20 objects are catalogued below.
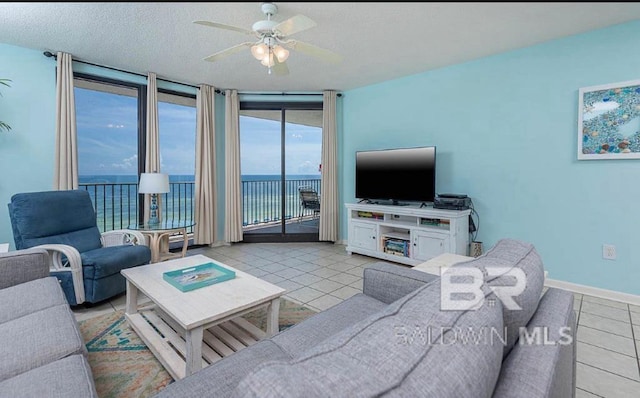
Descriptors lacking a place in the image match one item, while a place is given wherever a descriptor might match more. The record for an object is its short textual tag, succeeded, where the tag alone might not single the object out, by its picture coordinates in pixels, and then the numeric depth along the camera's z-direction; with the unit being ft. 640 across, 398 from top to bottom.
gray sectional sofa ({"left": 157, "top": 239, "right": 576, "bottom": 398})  1.54
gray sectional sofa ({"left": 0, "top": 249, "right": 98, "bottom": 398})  3.28
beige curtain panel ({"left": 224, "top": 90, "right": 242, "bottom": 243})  15.58
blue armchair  8.02
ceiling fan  7.14
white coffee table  5.10
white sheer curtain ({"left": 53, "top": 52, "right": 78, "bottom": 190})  10.88
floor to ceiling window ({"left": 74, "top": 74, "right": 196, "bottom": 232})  13.37
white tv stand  11.09
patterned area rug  5.24
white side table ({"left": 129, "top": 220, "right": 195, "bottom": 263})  10.98
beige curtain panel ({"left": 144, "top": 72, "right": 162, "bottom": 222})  13.08
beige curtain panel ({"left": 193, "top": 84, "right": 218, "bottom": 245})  14.78
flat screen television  12.08
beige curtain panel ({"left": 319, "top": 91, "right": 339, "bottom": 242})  15.78
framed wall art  8.48
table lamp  11.66
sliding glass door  16.56
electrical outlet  8.94
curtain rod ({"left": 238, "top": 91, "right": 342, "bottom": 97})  16.08
